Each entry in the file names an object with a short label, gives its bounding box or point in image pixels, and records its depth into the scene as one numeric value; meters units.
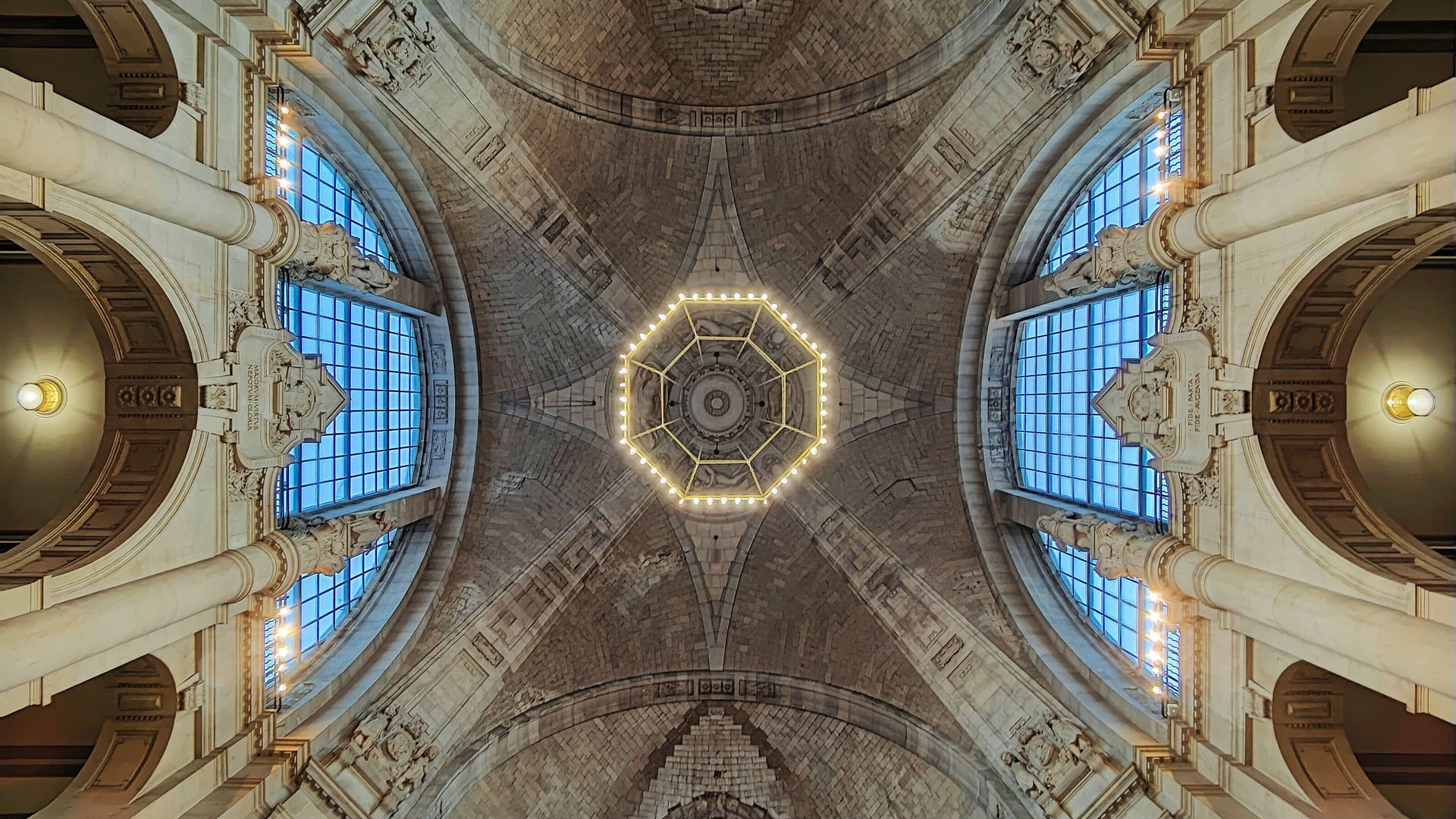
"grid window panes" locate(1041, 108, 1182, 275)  13.09
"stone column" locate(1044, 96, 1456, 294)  6.95
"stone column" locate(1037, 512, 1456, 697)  7.19
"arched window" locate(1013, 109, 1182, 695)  13.02
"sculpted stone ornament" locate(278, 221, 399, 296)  11.58
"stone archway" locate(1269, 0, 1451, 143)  9.11
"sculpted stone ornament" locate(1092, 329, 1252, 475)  9.87
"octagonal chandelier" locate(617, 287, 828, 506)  17.33
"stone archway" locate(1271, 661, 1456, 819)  9.65
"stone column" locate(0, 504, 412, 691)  7.61
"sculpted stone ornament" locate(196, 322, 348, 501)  10.17
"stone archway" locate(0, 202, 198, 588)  9.18
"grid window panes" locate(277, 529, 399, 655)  13.61
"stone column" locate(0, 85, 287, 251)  7.13
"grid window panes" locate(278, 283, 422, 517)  14.12
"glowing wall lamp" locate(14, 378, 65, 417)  10.18
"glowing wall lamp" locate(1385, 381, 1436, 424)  9.73
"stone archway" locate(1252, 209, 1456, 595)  8.76
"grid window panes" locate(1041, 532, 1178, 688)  12.19
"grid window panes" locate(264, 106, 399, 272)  11.84
